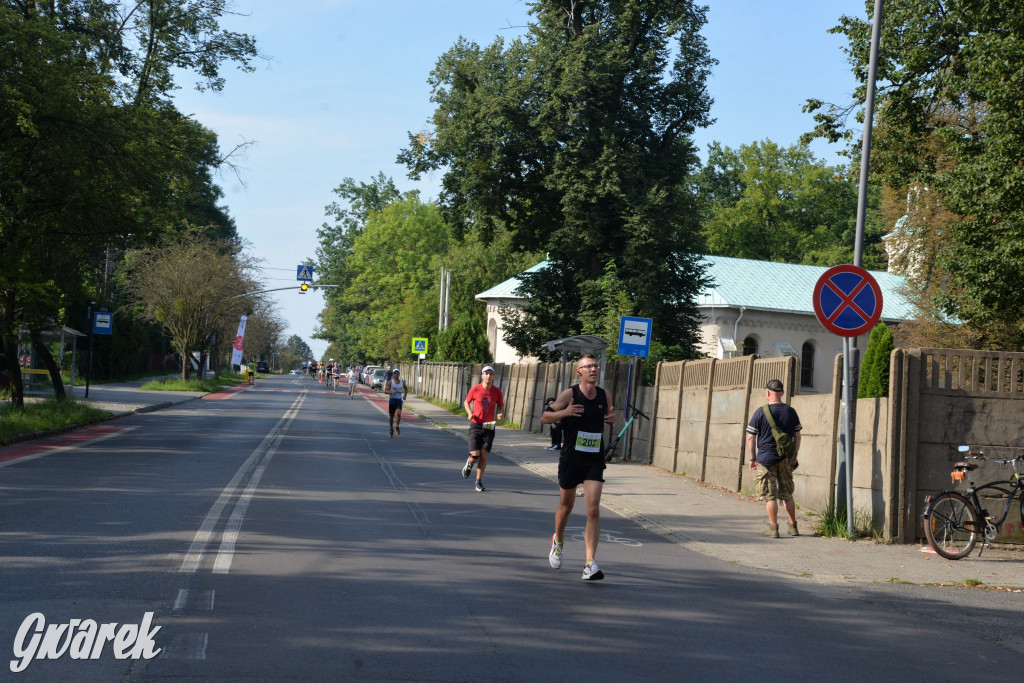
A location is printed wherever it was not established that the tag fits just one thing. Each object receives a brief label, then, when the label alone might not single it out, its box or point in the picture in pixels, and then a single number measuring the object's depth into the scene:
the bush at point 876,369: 15.85
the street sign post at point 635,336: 20.50
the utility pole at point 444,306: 63.75
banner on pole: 66.50
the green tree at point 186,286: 53.16
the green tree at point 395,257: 82.62
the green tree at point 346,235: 95.81
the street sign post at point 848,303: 11.88
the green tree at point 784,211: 76.06
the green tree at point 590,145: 33.72
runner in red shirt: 16.09
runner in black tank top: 8.62
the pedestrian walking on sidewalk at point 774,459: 12.04
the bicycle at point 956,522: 10.73
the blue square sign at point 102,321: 33.62
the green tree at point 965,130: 17.95
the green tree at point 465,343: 57.97
